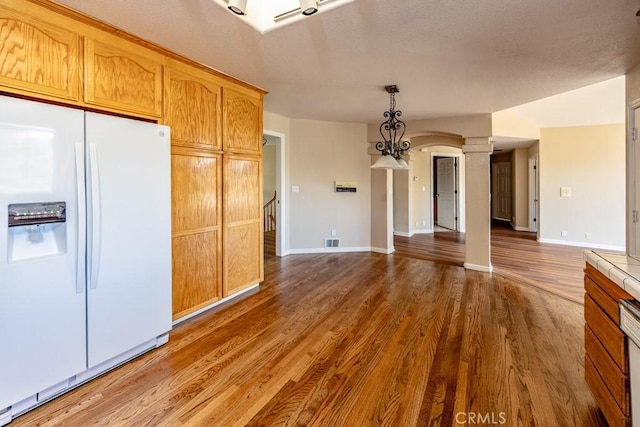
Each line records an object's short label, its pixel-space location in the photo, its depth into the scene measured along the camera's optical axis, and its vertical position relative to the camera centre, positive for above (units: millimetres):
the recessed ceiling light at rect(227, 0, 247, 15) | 1775 +1265
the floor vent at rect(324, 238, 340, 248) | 5613 -600
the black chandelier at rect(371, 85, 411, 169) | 3427 +750
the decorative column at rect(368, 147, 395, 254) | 5520 +46
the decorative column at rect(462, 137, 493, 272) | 4359 +133
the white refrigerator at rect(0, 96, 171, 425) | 1568 -200
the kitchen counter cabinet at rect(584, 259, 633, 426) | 1283 -677
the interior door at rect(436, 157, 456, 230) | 8547 +596
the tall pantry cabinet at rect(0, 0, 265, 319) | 1736 +811
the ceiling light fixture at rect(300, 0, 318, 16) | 1758 +1243
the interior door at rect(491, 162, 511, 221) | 9258 +669
